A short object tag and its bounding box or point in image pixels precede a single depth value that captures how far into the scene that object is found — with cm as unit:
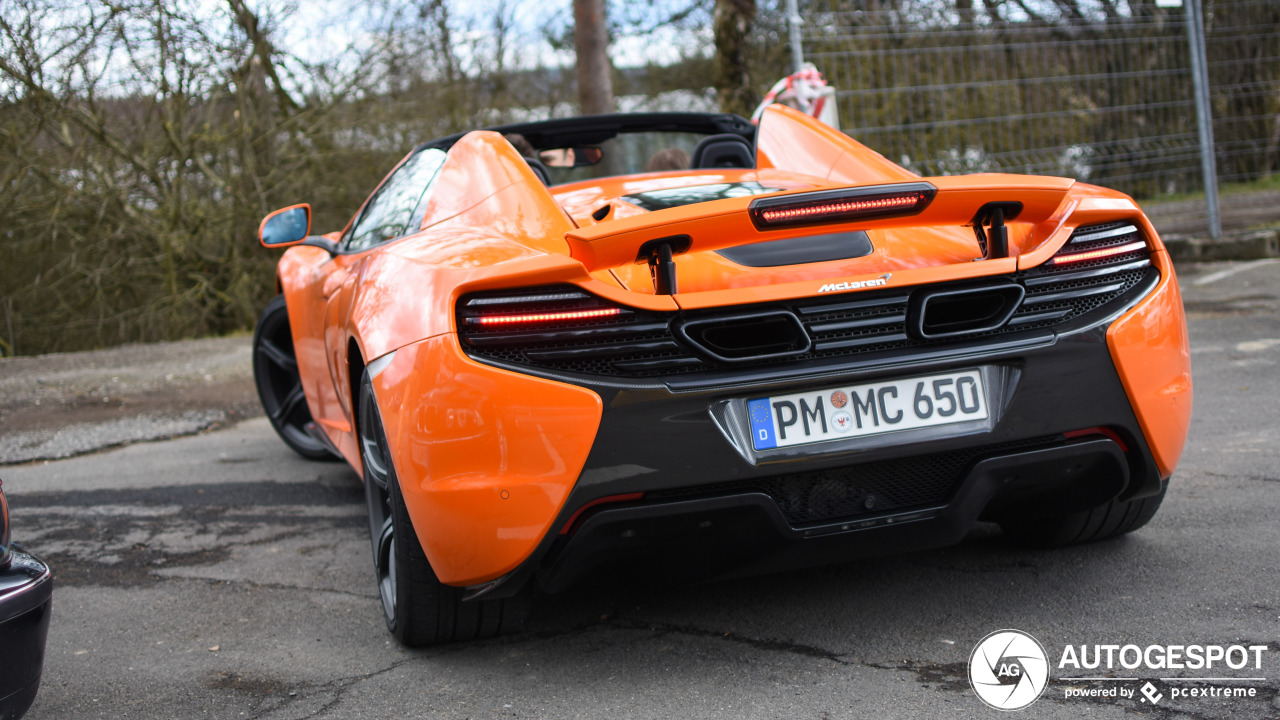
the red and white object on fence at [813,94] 826
